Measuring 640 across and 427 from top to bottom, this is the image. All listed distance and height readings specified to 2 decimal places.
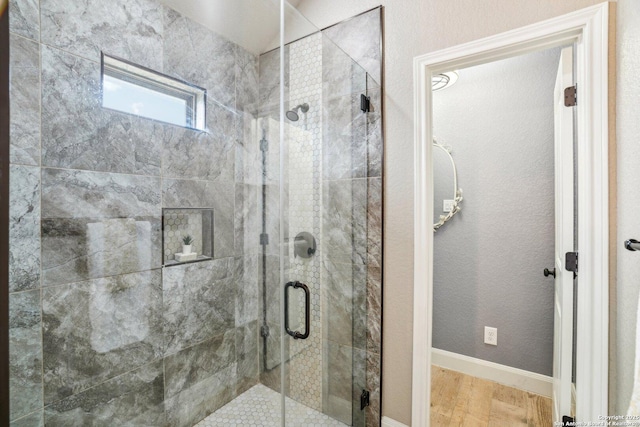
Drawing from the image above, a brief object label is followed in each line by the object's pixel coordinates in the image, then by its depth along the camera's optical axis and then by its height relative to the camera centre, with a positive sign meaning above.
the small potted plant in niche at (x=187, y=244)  1.55 -0.17
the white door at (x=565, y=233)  1.36 -0.10
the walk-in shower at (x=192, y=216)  1.14 -0.02
